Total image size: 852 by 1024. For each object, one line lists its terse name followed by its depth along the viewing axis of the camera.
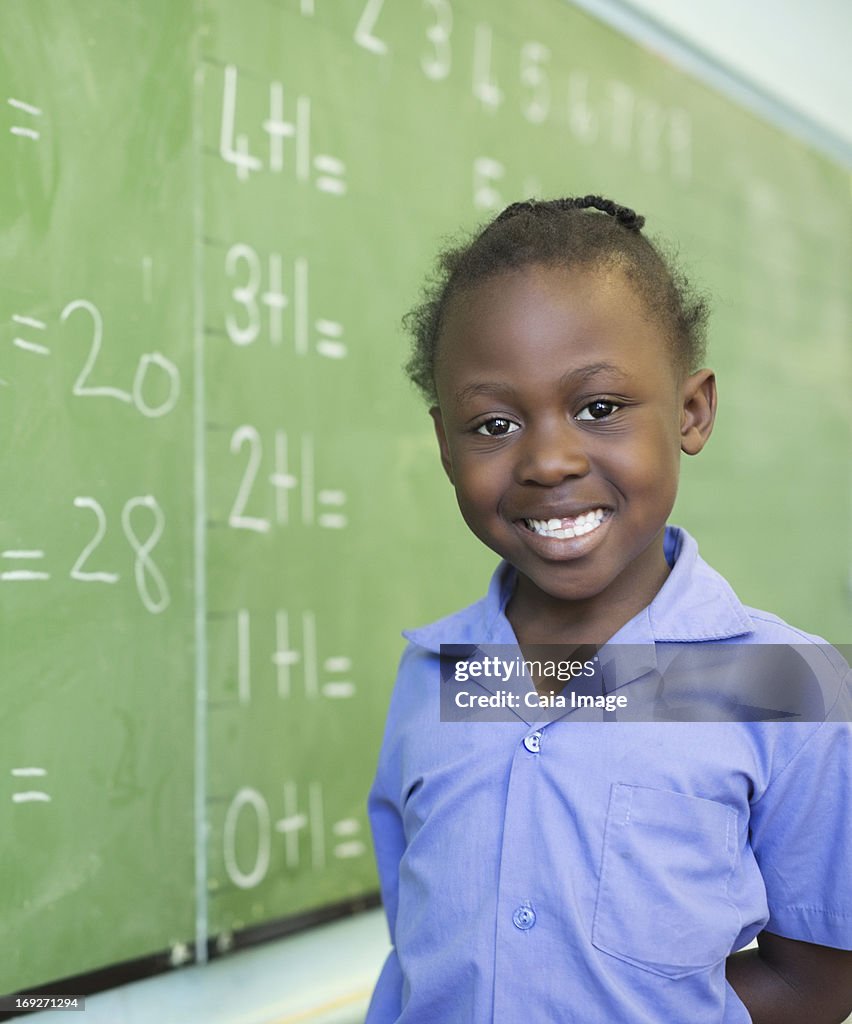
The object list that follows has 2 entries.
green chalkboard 0.99
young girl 0.70
